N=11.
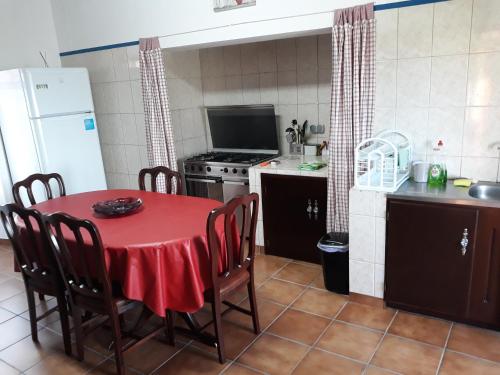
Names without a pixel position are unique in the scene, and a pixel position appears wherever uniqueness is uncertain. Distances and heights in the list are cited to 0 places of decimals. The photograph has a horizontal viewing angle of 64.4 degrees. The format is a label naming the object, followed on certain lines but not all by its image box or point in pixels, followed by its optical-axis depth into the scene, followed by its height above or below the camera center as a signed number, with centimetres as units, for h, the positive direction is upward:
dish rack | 247 -52
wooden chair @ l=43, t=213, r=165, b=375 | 193 -89
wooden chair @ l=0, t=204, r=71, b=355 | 223 -88
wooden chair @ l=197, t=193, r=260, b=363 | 203 -91
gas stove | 365 -65
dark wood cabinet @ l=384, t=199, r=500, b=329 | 223 -105
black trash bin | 277 -120
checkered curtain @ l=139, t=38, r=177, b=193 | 358 -9
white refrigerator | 358 -21
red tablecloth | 198 -81
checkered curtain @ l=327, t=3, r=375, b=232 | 261 -7
